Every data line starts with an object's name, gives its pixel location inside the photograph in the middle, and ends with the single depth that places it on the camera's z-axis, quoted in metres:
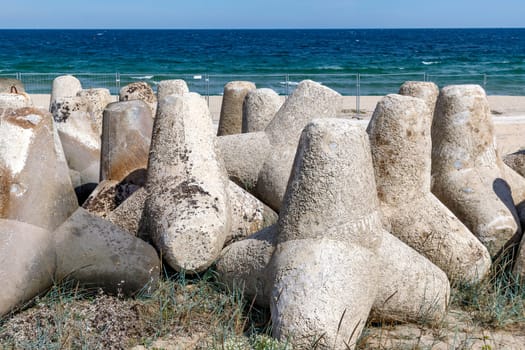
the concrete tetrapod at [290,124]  5.26
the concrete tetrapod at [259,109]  6.22
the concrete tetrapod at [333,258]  3.48
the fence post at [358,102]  16.16
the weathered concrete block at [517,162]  5.92
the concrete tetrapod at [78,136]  5.77
